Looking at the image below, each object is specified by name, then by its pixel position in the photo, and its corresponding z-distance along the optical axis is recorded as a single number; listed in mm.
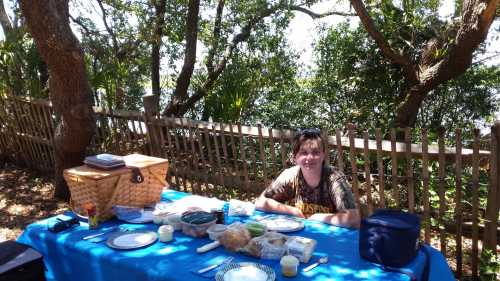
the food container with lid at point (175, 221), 2438
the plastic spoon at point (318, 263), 1893
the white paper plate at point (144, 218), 2603
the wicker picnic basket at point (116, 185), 2637
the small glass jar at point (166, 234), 2275
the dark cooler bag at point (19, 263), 1993
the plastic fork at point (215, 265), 1906
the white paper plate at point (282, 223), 2379
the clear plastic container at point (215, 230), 2258
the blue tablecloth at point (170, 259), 1887
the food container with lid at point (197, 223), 2330
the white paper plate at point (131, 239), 2215
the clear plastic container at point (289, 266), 1823
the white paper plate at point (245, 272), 1814
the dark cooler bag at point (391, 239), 1823
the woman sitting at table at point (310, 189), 2650
